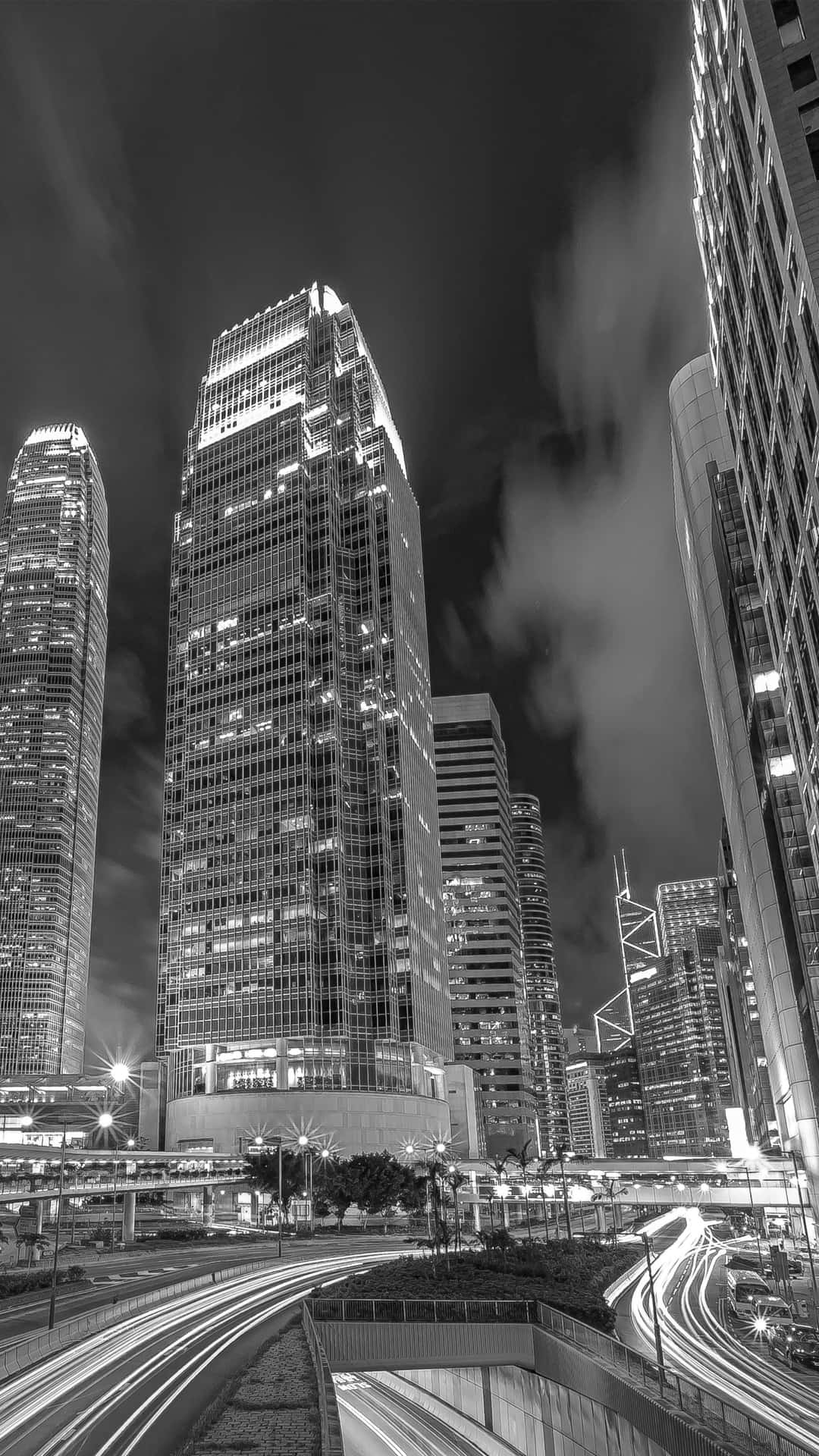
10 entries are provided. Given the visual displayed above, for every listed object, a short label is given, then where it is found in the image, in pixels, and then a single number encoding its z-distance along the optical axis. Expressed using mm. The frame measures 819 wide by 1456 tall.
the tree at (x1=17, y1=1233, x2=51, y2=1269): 80538
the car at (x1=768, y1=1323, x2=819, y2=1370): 48281
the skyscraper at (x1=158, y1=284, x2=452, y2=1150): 168875
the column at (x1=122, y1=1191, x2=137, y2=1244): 100312
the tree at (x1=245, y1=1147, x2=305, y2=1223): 116750
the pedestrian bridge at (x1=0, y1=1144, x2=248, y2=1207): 89188
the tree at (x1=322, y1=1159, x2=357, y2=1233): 112688
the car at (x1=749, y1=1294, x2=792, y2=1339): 58203
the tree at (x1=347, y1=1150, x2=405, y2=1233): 116125
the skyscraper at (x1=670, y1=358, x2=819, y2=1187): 118750
